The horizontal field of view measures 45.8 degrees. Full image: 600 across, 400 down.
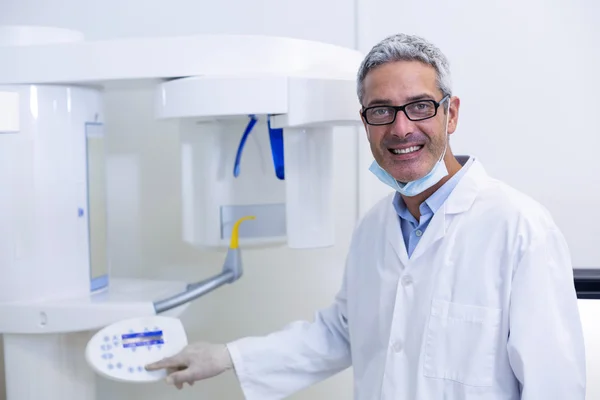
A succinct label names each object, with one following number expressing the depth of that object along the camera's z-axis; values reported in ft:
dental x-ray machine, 4.22
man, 3.45
